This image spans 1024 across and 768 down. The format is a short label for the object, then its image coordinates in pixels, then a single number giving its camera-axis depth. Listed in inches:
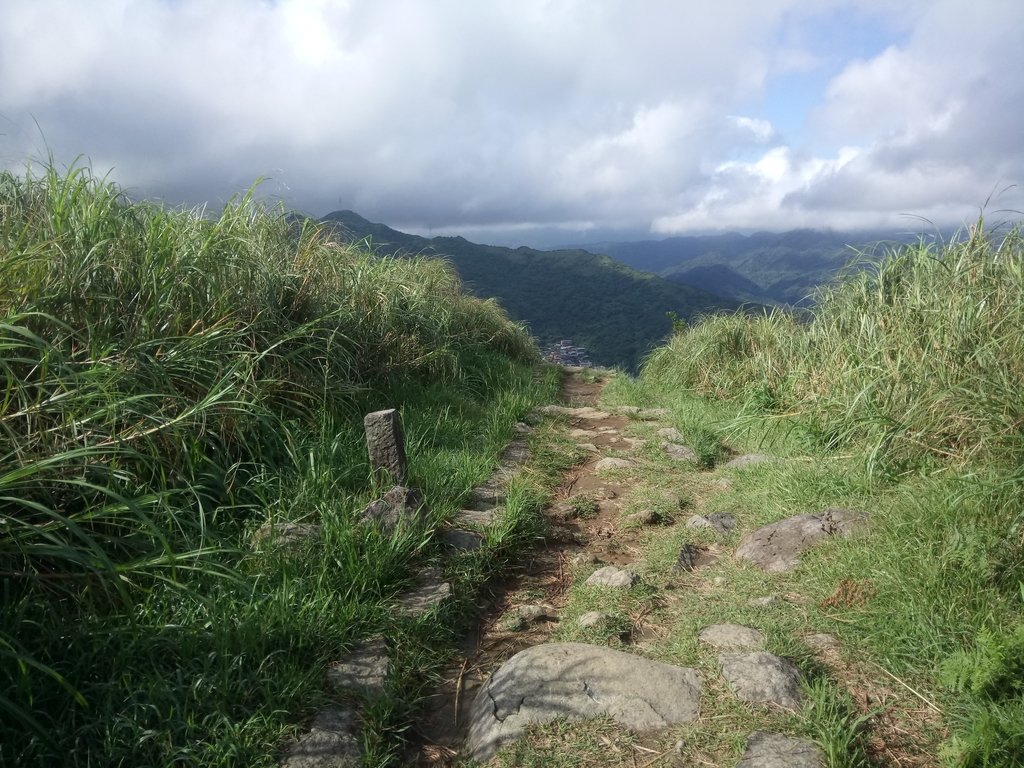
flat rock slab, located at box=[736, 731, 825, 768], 73.6
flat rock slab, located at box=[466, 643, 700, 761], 84.7
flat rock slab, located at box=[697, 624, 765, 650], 97.3
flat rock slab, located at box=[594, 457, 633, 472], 190.5
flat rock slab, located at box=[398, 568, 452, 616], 106.3
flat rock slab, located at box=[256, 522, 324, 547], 108.7
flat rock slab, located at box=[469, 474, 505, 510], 152.4
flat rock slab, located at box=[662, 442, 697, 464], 194.5
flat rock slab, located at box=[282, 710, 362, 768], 75.4
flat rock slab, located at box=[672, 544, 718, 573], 127.1
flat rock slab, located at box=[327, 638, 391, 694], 88.0
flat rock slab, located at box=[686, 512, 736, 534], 142.0
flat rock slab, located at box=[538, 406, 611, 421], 256.2
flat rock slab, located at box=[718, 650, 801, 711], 84.9
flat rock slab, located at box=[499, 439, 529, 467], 185.9
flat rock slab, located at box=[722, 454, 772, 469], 178.3
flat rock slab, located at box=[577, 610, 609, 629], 107.8
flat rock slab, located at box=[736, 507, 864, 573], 121.9
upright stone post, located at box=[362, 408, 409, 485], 130.0
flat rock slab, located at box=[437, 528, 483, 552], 127.6
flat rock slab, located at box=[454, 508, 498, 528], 138.3
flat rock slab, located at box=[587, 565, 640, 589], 120.2
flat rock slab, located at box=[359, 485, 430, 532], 119.4
